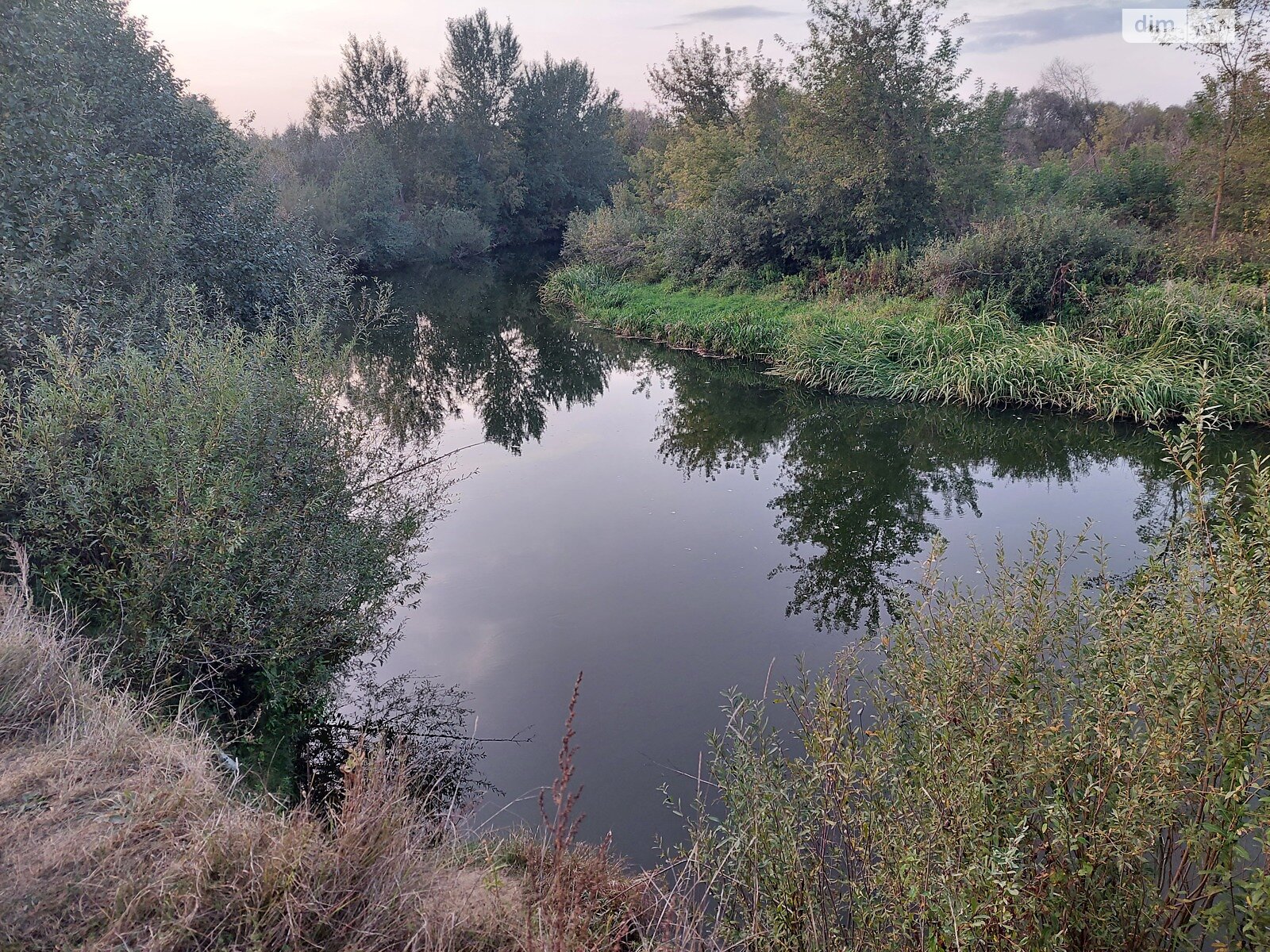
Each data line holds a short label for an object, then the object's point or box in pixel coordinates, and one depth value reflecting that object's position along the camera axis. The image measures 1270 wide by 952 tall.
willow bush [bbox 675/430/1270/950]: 2.32
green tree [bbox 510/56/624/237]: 41.44
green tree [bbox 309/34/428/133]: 36.94
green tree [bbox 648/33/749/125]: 24.44
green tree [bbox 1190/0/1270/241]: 12.44
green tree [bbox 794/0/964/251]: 15.52
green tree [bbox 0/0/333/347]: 6.45
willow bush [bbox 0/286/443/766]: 4.40
